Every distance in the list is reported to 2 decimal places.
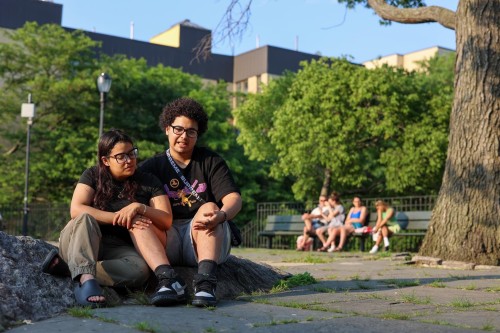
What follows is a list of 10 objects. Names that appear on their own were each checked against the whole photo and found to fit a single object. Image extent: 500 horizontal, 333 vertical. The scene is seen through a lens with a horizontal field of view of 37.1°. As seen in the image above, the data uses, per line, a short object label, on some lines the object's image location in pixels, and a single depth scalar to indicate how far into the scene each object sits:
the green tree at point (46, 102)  32.88
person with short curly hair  5.53
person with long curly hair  5.00
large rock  4.55
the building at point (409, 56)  67.00
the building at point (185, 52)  47.78
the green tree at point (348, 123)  27.50
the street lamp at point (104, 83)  19.31
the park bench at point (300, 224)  16.66
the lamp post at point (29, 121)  22.97
